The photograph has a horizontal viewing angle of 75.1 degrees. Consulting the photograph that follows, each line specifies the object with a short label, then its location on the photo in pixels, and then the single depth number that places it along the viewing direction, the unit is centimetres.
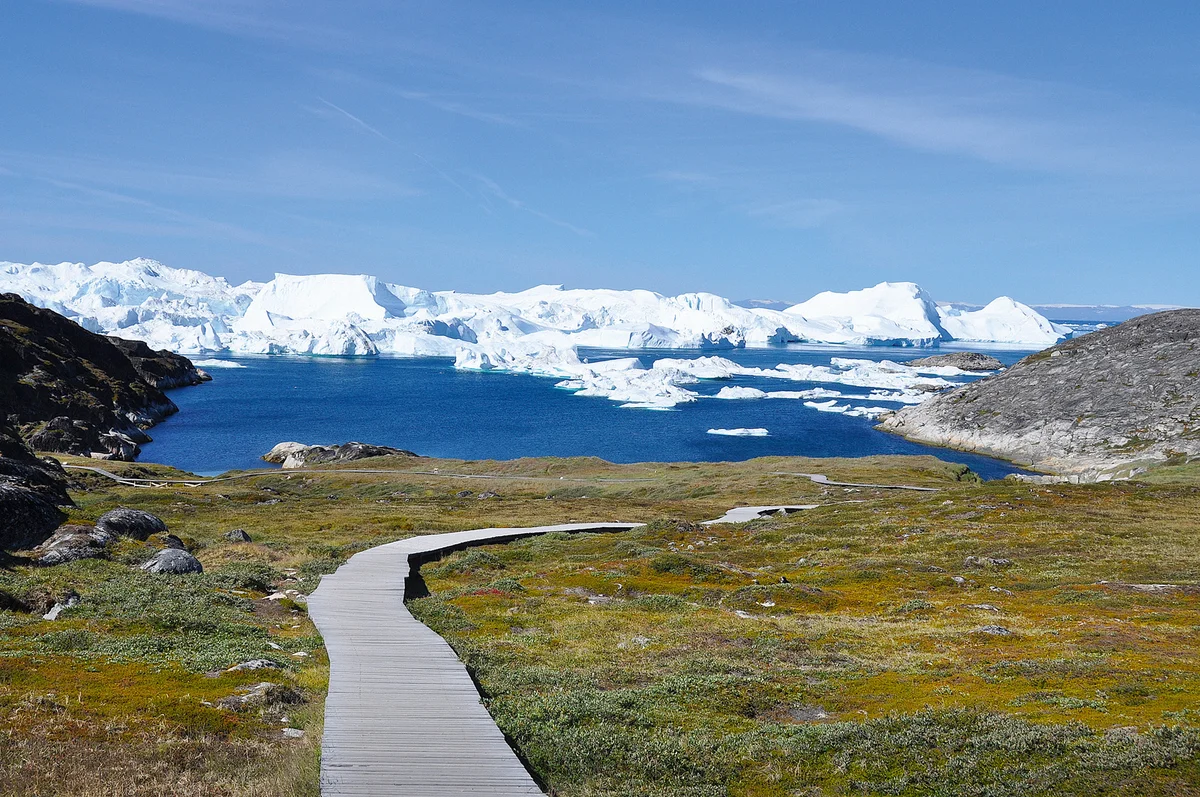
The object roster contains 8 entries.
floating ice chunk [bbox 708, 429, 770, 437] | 13462
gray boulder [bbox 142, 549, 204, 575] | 2516
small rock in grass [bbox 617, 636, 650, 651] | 2046
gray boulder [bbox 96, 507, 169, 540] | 3030
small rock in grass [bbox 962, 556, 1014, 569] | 3247
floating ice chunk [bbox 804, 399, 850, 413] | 16425
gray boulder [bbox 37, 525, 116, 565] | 2508
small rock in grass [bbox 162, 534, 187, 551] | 3072
